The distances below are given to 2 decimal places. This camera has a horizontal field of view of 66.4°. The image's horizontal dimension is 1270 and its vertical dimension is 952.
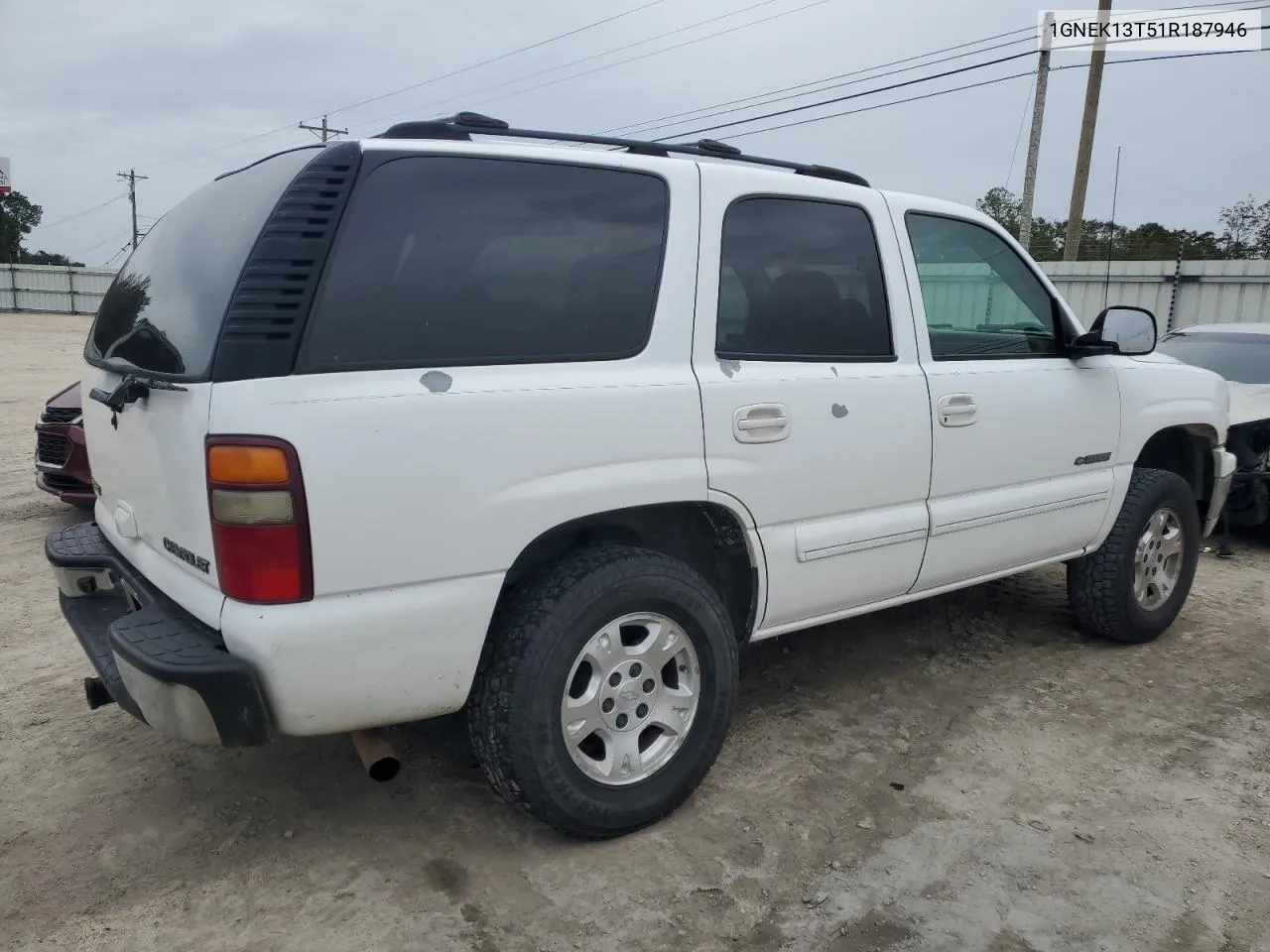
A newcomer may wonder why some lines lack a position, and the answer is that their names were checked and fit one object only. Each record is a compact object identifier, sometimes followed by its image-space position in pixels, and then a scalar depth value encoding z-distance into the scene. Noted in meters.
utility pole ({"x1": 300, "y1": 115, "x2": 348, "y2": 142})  38.96
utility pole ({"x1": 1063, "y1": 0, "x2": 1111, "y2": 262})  17.77
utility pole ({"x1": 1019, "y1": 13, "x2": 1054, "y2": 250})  18.45
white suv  2.25
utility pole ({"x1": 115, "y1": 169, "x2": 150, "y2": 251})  62.78
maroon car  6.11
